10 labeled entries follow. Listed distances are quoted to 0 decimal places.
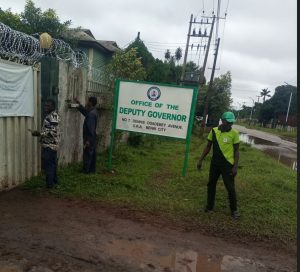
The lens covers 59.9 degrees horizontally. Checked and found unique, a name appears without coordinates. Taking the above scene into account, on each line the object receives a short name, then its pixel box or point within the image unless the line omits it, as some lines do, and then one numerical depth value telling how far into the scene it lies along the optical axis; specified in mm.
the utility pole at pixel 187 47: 18337
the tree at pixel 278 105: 51947
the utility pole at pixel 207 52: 17677
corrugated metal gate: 4232
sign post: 5861
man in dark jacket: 5402
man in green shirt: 4201
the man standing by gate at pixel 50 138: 4451
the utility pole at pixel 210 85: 17277
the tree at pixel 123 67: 6962
